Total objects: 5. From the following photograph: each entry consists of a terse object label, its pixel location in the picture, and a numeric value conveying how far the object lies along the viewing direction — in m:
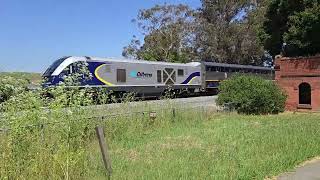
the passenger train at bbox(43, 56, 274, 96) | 34.63
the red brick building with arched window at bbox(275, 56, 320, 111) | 27.48
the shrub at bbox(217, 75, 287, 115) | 25.97
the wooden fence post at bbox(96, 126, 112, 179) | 9.21
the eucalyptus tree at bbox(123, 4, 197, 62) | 68.19
